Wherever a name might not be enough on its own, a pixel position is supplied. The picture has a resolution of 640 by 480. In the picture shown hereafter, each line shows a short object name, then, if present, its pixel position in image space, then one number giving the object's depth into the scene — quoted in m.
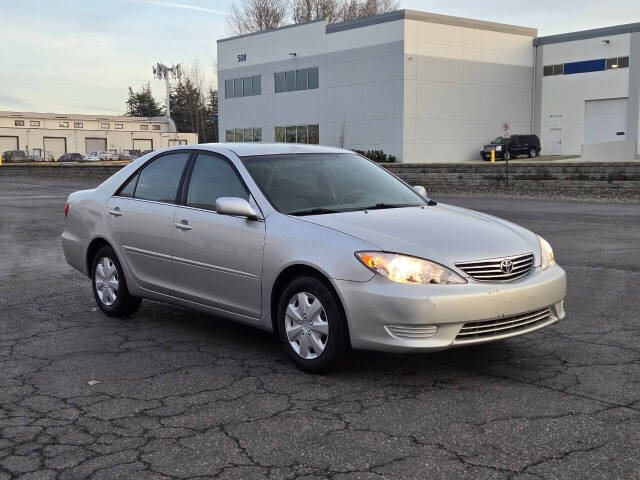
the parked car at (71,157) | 83.88
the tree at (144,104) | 142.12
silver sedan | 4.56
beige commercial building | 98.69
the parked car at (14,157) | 78.88
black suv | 48.04
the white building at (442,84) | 48.78
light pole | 89.94
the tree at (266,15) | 77.62
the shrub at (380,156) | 47.75
